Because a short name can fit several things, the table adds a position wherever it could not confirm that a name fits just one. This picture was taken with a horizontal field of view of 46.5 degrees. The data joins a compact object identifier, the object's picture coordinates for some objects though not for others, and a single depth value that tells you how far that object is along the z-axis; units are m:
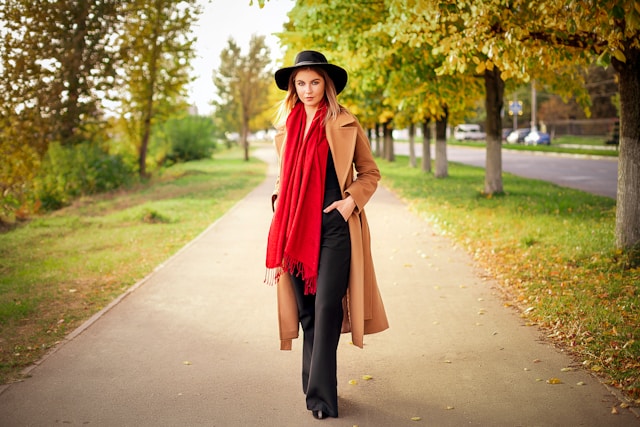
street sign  59.61
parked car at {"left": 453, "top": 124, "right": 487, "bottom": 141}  86.69
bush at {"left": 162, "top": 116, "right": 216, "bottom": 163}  42.16
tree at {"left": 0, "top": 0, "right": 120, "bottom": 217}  15.58
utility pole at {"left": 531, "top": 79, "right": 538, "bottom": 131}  58.39
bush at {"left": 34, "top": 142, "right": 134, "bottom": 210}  20.88
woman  4.50
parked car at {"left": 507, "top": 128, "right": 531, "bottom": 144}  65.94
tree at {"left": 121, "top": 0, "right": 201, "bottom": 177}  26.81
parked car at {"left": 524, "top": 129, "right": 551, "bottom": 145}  58.13
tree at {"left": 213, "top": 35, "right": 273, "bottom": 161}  47.25
